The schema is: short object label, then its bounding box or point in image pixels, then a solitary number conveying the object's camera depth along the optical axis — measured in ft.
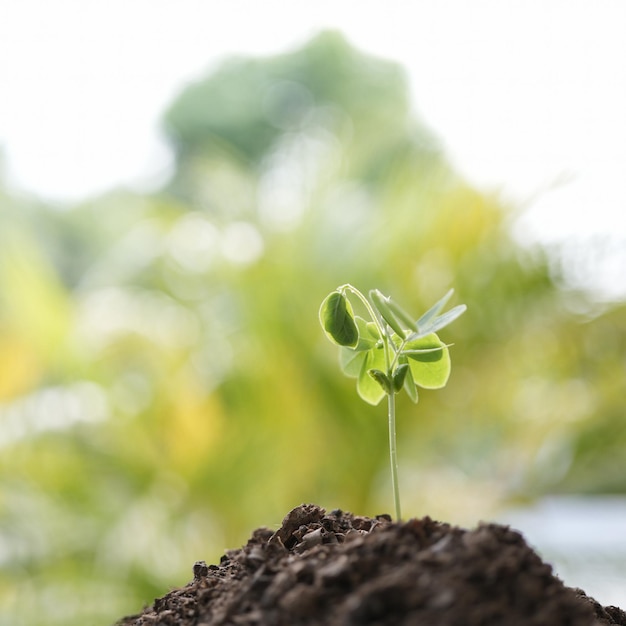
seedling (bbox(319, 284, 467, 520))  1.51
